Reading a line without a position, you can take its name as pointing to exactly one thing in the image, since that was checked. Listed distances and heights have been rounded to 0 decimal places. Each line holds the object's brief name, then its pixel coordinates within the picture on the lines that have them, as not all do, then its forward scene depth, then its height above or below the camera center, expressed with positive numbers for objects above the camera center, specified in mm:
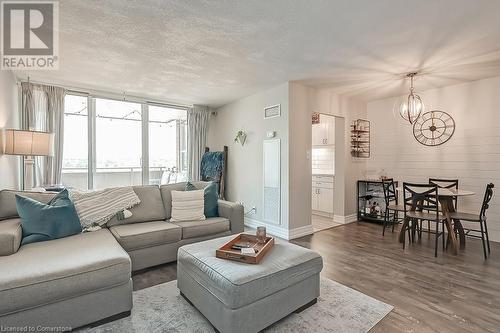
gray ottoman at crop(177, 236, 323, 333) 1641 -845
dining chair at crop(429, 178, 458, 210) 4023 -294
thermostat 4270 +538
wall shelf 5184 +567
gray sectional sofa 1573 -746
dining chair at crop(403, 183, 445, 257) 3338 -667
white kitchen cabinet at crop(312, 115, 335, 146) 5535 +763
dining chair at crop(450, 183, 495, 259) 3203 -672
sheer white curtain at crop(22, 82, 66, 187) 3799 +743
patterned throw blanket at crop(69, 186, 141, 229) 2750 -425
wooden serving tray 1876 -665
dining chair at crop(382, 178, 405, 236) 4122 -622
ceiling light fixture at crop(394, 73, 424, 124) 3697 +860
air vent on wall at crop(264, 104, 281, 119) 4191 +925
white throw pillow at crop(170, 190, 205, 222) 3252 -518
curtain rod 4180 +1278
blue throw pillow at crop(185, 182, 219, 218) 3477 -466
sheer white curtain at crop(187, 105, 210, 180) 5492 +626
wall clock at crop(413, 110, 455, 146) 4355 +662
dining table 3316 -765
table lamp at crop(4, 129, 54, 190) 2832 +271
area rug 1834 -1163
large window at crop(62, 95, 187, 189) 4344 +432
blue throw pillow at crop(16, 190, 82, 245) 2252 -486
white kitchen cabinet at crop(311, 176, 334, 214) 5453 -619
